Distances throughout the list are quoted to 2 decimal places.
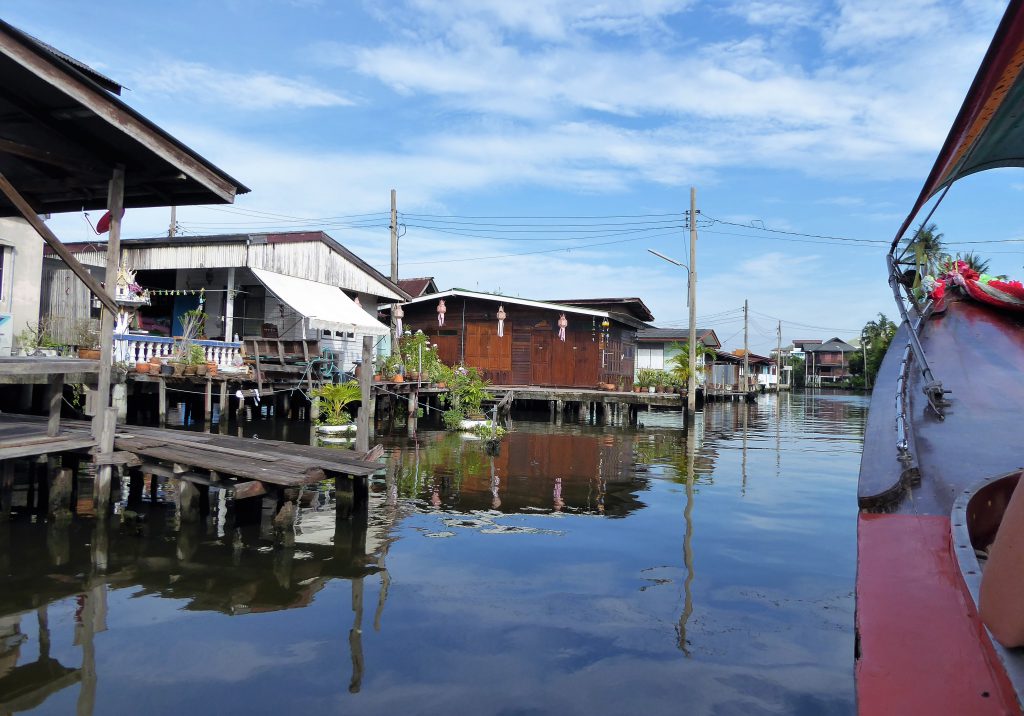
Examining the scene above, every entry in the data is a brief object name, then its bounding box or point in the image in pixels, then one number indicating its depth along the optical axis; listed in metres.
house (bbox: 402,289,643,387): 26.72
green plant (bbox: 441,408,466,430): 18.66
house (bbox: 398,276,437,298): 29.88
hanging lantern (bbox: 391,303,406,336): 24.12
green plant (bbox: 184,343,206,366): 15.45
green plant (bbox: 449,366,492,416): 19.00
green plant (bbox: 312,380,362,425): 15.29
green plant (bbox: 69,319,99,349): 15.22
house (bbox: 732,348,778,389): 53.15
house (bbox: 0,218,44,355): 13.46
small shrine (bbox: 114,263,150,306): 15.77
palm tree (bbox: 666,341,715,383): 27.25
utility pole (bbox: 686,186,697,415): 23.12
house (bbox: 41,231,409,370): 17.48
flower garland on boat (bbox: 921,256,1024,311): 6.85
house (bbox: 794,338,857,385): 81.31
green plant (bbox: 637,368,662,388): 26.78
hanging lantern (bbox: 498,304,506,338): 26.16
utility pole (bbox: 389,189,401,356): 25.50
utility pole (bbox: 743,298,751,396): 44.85
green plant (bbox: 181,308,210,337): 17.72
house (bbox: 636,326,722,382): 39.56
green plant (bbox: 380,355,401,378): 19.98
